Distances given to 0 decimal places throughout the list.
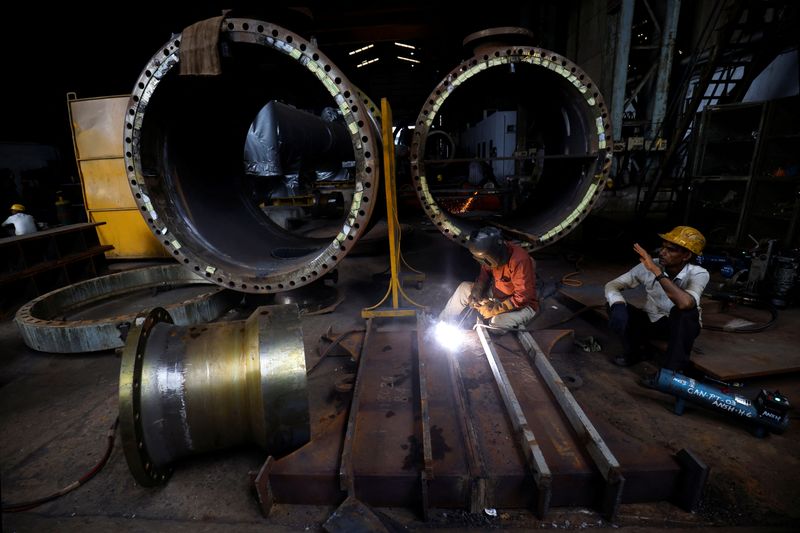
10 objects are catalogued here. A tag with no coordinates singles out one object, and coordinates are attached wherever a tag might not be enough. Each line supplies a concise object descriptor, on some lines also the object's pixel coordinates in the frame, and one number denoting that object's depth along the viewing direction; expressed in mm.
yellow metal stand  3273
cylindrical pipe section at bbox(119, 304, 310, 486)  1938
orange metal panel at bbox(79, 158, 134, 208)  6117
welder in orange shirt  3266
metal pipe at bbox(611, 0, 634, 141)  6801
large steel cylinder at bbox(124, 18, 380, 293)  3115
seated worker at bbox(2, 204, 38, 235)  6203
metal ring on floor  3478
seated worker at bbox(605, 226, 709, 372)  2631
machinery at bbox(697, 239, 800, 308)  3607
